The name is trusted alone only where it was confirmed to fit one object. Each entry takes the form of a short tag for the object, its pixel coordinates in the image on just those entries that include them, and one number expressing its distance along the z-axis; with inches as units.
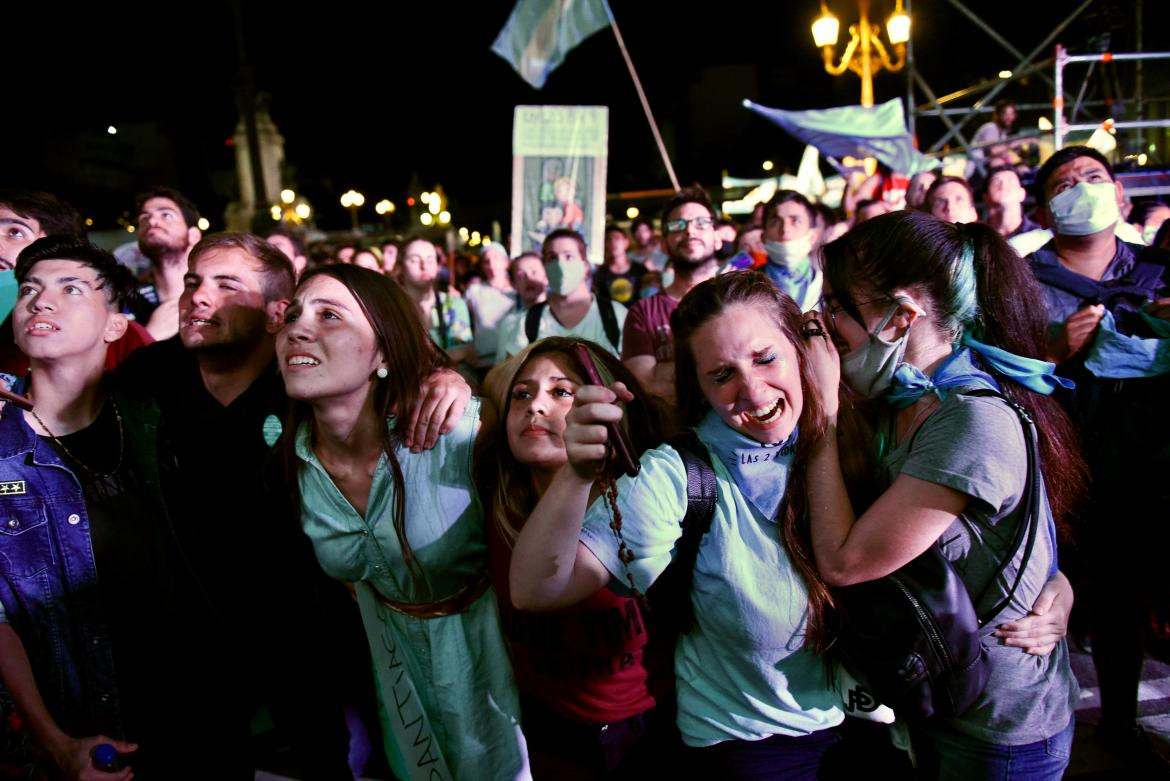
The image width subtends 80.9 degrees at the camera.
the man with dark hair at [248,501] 99.7
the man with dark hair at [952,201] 158.7
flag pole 257.1
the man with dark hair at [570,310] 184.5
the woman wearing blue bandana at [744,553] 63.3
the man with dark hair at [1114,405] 103.7
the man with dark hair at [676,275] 153.0
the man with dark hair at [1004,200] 167.2
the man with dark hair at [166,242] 153.4
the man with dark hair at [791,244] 171.6
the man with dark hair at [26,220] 114.0
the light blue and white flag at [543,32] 279.9
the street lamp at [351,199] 1004.6
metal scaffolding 237.5
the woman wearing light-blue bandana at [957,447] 59.6
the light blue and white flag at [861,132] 275.9
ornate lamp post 396.8
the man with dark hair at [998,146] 326.3
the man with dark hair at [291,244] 214.7
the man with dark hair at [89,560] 84.5
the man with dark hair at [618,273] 303.0
